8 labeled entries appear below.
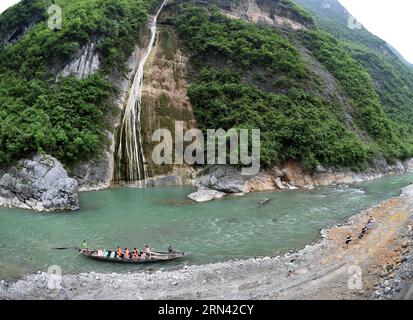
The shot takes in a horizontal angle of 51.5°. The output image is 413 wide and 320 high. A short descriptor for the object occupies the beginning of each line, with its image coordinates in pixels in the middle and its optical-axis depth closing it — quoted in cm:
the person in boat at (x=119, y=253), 2428
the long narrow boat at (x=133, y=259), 2406
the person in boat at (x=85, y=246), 2549
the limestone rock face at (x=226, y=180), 4432
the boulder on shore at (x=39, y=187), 3747
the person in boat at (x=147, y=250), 2423
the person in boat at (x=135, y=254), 2414
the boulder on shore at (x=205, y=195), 4094
